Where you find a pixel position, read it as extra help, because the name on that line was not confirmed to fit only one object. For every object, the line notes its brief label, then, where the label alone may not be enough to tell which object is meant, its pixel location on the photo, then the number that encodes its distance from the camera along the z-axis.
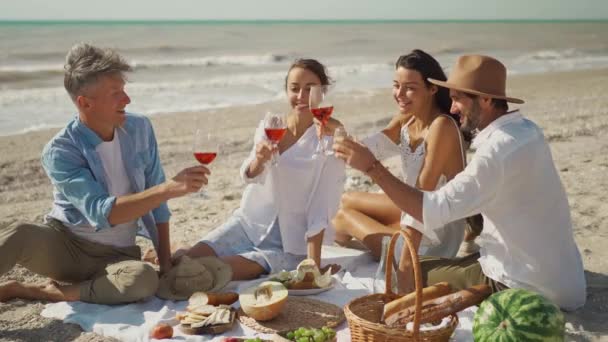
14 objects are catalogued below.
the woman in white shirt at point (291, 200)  5.57
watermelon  3.70
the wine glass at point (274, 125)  4.86
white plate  5.18
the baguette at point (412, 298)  4.07
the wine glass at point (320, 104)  4.86
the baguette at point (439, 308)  3.97
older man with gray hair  4.81
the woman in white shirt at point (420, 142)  4.86
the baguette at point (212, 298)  4.79
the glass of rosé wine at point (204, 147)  4.40
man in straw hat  4.00
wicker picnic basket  3.69
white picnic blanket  4.46
